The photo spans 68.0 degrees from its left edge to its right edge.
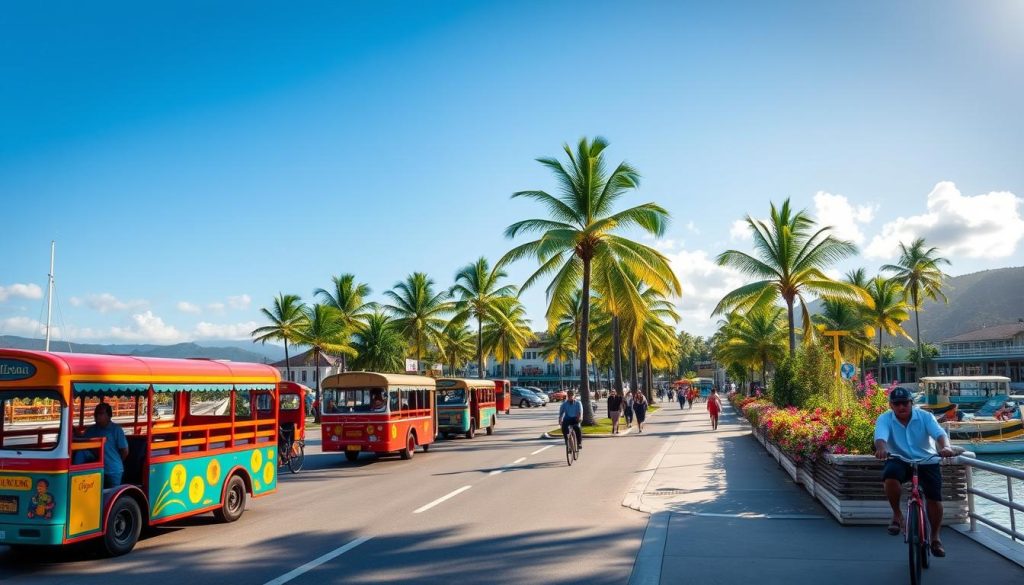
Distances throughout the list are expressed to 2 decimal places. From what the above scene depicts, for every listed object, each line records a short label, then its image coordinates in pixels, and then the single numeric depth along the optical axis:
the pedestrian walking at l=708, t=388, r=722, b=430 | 31.59
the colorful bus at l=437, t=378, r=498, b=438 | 28.22
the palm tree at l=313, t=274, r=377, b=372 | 59.59
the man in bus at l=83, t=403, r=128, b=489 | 8.70
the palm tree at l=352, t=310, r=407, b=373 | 57.69
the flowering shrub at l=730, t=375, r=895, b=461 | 10.40
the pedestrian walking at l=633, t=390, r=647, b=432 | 31.50
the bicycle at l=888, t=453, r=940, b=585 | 6.63
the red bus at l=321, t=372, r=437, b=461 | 19.88
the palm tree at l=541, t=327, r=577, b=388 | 82.62
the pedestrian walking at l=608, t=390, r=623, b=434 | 29.22
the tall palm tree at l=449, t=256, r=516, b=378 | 53.75
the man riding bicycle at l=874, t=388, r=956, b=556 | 7.22
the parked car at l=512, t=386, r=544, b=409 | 67.12
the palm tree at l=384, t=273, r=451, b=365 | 55.97
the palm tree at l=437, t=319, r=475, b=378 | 83.16
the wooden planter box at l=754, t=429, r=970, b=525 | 9.32
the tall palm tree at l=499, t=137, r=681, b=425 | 29.59
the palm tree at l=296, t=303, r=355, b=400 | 54.38
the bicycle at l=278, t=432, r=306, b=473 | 18.22
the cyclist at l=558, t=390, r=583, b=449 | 19.50
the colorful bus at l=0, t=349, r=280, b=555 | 7.90
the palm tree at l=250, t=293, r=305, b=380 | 58.38
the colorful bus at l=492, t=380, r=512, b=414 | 51.34
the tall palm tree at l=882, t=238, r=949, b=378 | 69.25
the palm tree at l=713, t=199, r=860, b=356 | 31.52
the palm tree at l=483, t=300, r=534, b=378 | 67.50
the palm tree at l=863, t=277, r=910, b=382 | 66.88
